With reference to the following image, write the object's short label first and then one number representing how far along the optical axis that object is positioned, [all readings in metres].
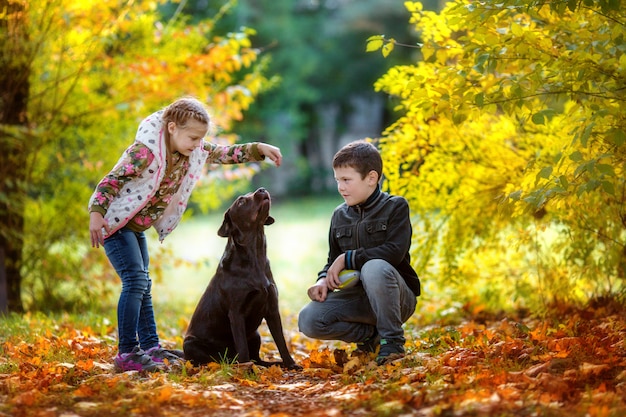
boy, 8.65
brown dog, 8.61
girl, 8.70
